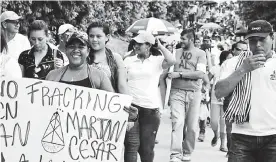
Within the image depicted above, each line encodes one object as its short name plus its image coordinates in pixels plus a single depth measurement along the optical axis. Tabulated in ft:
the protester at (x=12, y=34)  25.26
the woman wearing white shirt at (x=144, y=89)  22.36
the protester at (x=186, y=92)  29.76
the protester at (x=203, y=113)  38.83
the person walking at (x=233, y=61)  16.92
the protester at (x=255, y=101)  16.12
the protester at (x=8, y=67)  16.58
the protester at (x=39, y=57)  20.17
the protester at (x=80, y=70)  16.75
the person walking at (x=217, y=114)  33.96
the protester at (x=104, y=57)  19.41
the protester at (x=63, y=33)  22.01
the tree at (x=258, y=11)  123.85
